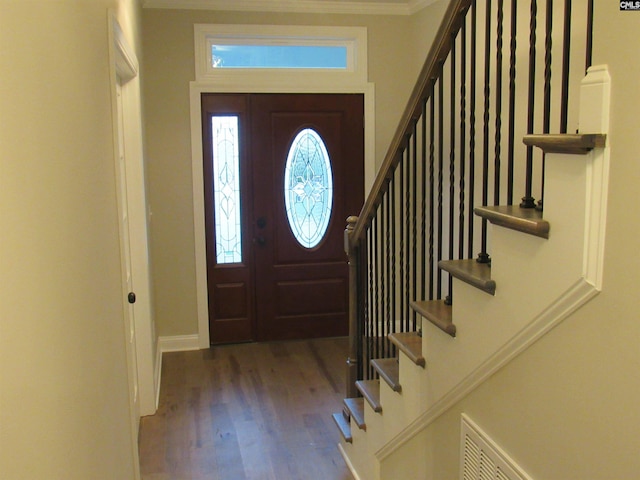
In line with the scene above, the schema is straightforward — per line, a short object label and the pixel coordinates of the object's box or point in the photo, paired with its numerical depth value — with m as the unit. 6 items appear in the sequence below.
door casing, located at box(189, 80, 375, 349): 4.98
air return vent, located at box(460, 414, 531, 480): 1.68
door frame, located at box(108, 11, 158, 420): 3.64
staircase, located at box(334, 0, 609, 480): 1.29
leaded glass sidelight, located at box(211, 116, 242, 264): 5.09
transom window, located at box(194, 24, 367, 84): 4.95
